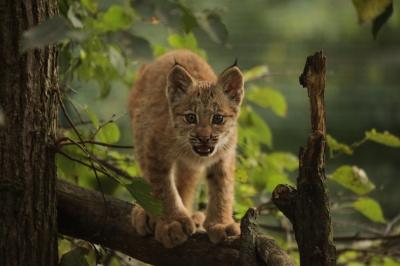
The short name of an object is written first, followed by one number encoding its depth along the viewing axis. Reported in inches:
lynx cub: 246.1
